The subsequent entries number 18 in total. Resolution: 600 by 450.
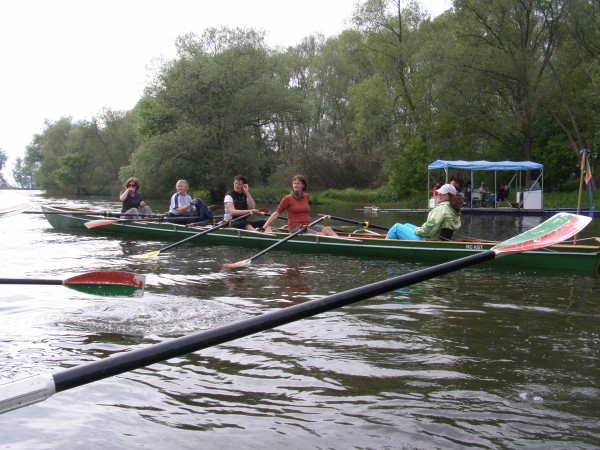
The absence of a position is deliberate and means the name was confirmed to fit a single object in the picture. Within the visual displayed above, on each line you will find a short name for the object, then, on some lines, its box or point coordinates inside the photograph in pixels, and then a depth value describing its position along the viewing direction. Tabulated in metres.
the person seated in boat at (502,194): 26.72
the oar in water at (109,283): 5.09
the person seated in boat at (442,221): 9.13
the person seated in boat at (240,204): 11.70
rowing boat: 8.46
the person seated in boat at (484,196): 25.61
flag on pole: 9.66
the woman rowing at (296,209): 10.55
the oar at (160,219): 12.52
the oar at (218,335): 2.03
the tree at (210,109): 32.84
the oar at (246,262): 9.23
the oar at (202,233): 10.27
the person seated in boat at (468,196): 25.12
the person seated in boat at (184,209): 12.95
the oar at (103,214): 12.82
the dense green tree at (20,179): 125.30
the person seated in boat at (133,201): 13.77
